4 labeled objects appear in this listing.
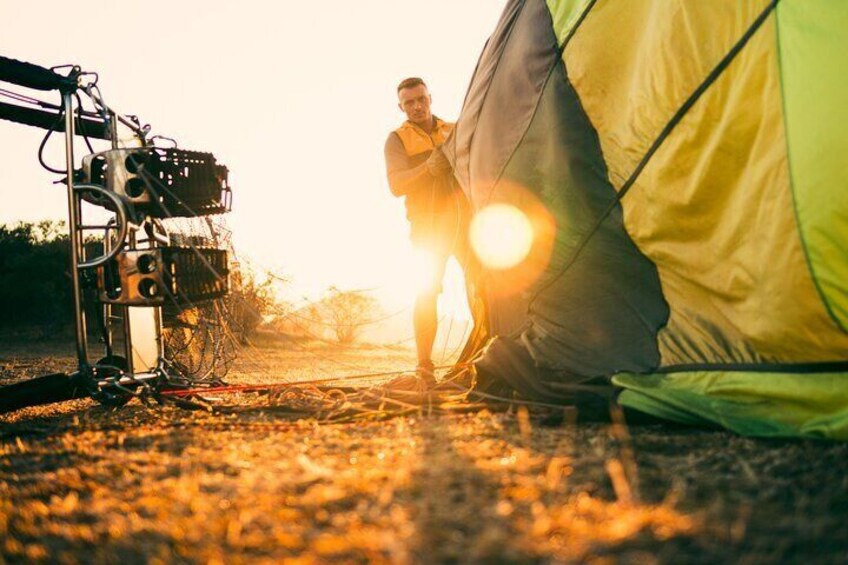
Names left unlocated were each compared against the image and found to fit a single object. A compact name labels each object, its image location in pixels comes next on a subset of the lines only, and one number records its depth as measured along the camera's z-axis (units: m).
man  3.74
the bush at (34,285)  9.61
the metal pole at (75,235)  2.84
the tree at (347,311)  10.41
